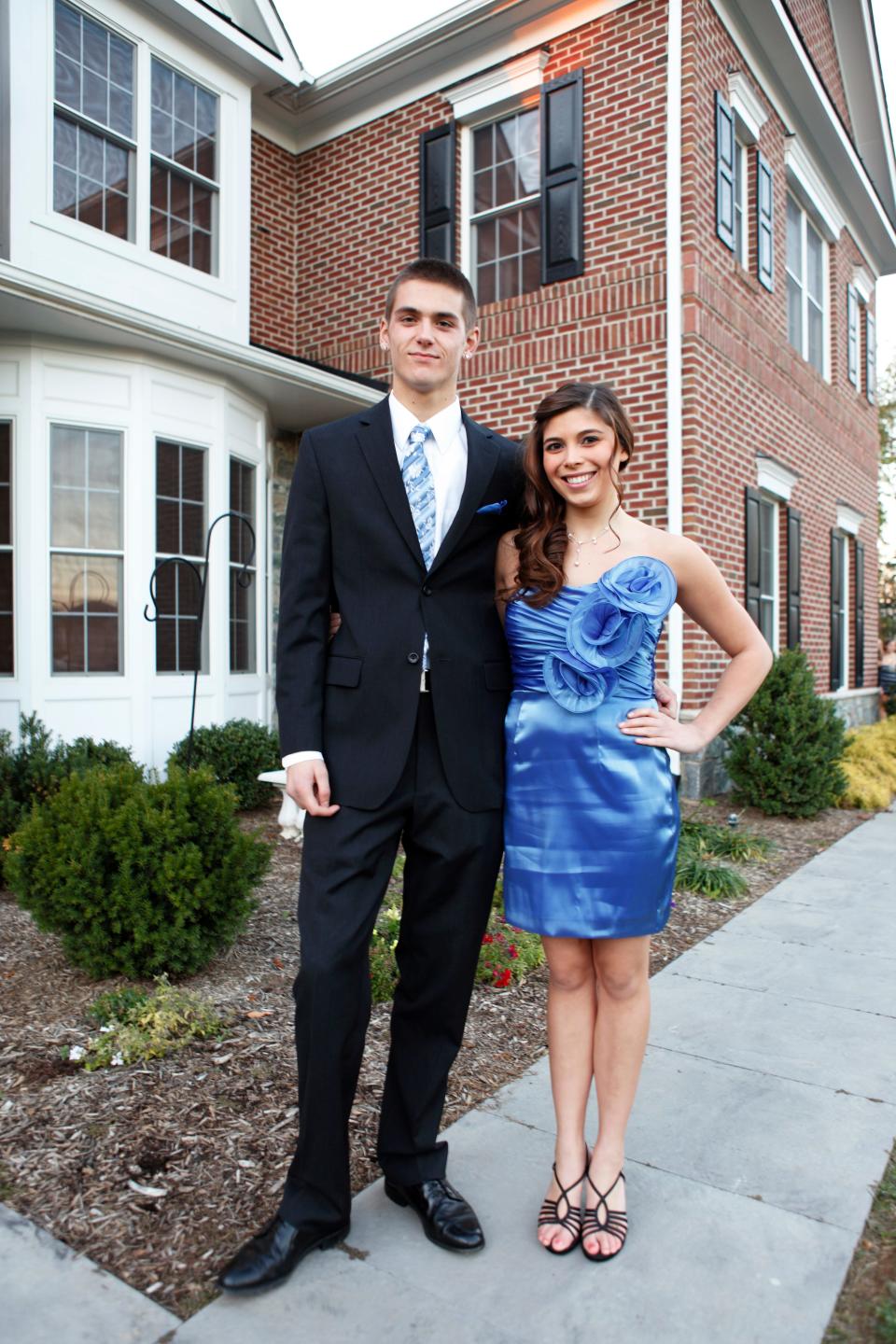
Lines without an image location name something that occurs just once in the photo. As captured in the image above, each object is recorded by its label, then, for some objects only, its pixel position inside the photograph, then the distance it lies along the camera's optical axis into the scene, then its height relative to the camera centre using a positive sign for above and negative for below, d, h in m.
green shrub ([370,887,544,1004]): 3.60 -1.15
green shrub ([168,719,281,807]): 6.90 -0.60
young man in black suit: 2.09 -0.13
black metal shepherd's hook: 6.01 +0.71
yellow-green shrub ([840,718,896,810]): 8.06 -0.88
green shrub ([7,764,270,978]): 3.52 -0.76
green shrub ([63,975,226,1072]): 3.04 -1.18
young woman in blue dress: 2.13 -0.20
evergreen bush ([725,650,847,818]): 7.37 -0.59
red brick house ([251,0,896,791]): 7.54 +4.01
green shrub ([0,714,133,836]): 5.40 -0.55
